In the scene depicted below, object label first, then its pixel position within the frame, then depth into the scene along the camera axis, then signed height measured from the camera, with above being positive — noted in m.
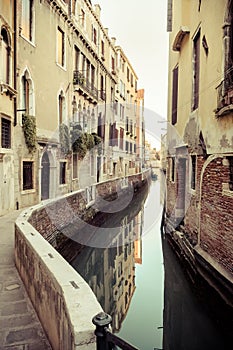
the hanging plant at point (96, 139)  17.00 +1.27
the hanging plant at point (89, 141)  15.15 +1.07
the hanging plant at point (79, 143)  13.76 +0.86
